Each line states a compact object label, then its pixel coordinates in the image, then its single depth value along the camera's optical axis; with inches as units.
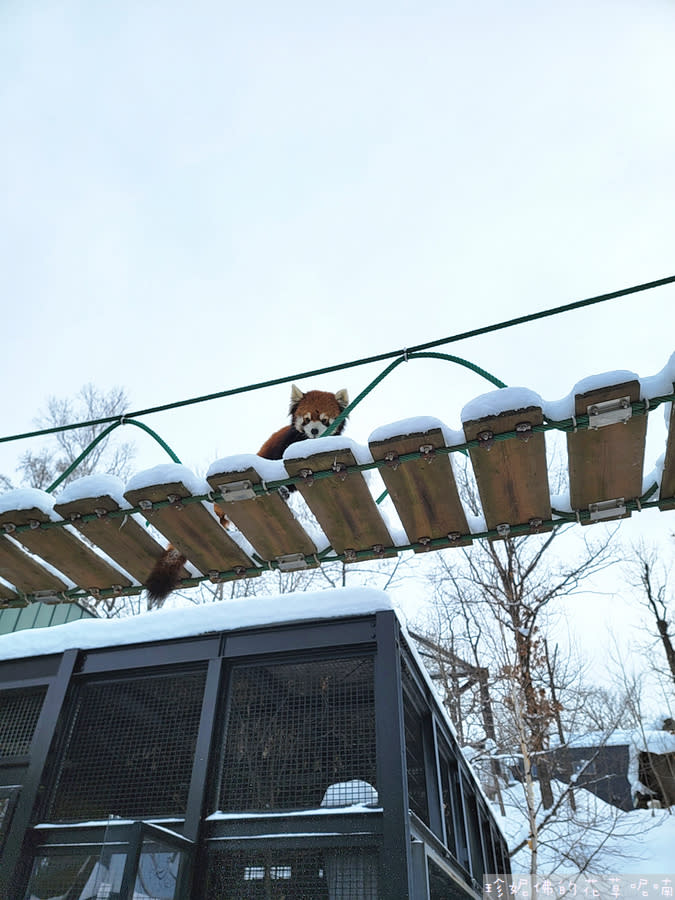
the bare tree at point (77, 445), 610.5
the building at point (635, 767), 696.4
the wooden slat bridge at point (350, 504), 86.8
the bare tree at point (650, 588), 882.1
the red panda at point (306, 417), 153.4
